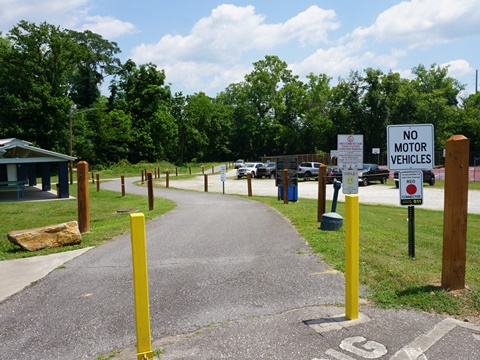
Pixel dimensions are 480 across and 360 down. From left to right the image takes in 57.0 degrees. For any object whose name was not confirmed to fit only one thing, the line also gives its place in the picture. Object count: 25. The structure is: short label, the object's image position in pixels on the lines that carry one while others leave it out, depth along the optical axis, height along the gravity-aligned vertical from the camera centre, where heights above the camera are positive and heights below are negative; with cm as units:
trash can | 1700 -148
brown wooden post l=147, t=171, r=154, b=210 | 1520 -134
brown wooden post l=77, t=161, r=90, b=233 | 1004 -92
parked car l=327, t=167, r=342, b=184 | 3164 -151
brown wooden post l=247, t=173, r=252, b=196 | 2122 -157
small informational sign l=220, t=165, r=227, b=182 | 2317 -84
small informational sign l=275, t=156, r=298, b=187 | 1683 -55
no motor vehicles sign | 629 +8
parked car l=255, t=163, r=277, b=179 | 4281 -163
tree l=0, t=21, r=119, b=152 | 5306 +906
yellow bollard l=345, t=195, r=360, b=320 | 411 -96
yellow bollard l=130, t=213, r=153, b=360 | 328 -99
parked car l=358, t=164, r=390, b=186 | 3191 -157
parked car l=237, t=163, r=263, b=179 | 4364 -138
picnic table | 2275 -135
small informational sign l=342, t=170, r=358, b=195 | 933 -58
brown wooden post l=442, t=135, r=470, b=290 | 477 -59
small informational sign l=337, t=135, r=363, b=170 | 945 +5
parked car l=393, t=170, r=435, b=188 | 2972 -173
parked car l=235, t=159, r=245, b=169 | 6306 -113
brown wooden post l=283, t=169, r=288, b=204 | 1573 -104
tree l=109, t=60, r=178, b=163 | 7044 +836
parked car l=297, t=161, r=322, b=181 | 3925 -157
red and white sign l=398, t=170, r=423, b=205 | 645 -50
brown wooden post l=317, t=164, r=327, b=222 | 1008 -85
